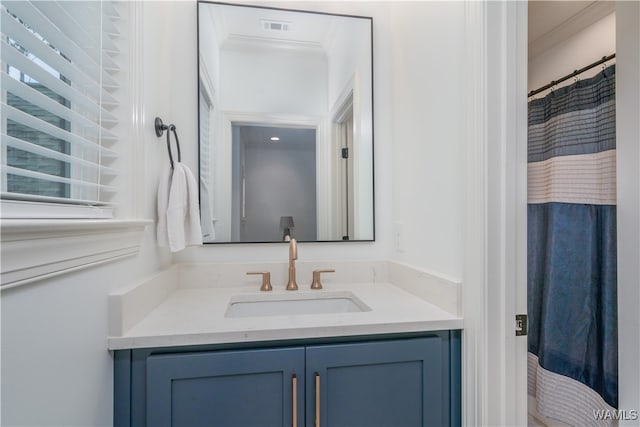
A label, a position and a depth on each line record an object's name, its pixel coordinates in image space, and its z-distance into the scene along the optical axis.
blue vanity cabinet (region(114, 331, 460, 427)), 0.81
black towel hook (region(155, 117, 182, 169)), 1.09
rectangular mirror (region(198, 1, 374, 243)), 1.40
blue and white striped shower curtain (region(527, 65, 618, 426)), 1.43
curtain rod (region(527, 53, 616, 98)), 1.48
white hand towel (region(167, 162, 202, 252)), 1.07
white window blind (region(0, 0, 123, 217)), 0.55
